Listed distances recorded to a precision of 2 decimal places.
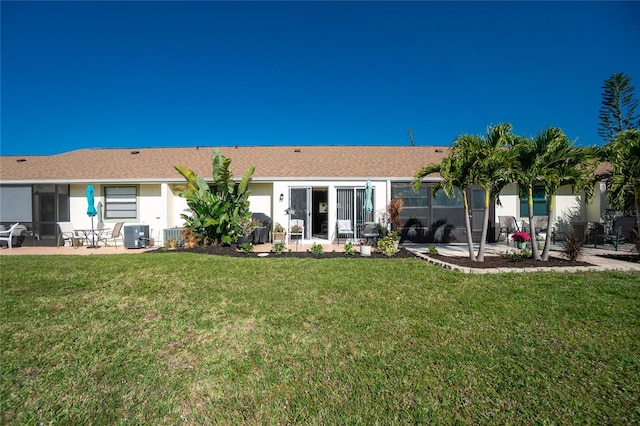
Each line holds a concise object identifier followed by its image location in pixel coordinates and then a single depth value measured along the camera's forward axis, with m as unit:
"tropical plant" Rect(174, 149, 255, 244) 11.95
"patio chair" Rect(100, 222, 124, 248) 13.84
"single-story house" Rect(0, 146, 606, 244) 14.13
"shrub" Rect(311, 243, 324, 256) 10.04
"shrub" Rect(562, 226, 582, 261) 8.25
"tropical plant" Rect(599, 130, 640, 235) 8.44
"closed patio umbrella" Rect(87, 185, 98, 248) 13.20
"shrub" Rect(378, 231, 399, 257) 10.10
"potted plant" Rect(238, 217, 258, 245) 12.42
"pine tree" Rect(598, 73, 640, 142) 22.31
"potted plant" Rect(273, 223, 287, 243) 13.70
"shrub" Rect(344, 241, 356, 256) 10.09
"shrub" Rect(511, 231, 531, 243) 10.22
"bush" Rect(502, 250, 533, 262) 8.52
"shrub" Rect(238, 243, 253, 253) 10.48
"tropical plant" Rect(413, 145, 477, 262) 8.40
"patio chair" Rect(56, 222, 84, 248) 13.39
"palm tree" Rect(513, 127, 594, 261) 8.05
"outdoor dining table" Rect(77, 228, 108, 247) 13.35
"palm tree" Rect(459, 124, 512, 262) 7.96
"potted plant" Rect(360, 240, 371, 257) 9.95
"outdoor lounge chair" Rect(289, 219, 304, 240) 13.83
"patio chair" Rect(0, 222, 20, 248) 12.92
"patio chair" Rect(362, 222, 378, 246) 12.79
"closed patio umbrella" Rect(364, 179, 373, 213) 13.09
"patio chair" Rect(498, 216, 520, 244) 13.62
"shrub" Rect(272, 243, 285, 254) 10.54
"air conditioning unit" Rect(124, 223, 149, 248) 13.12
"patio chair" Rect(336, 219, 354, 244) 13.31
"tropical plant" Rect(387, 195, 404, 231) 13.14
